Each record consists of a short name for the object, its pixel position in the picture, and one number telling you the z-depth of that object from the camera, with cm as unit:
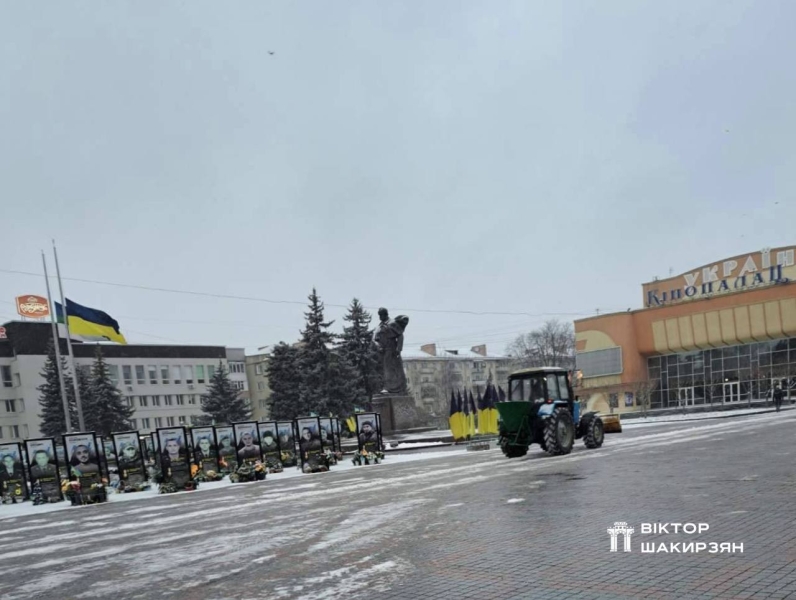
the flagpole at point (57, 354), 3014
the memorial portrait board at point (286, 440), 2166
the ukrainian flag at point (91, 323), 3145
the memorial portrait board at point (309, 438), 2127
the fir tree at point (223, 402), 5944
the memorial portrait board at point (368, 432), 2256
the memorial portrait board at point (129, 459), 1847
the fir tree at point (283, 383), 5466
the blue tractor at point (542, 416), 1739
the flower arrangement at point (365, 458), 2161
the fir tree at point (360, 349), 5409
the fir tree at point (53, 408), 5400
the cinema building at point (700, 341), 5588
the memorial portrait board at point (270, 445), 2100
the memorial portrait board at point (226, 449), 2002
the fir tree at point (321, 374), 5097
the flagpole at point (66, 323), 2997
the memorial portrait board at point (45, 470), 1734
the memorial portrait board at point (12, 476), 1767
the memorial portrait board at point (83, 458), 1739
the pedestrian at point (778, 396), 3478
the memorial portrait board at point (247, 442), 2045
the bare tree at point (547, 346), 9956
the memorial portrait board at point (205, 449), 1953
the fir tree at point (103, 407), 5491
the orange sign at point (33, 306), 6331
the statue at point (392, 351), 3069
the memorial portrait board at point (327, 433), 2216
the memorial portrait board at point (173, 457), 1844
